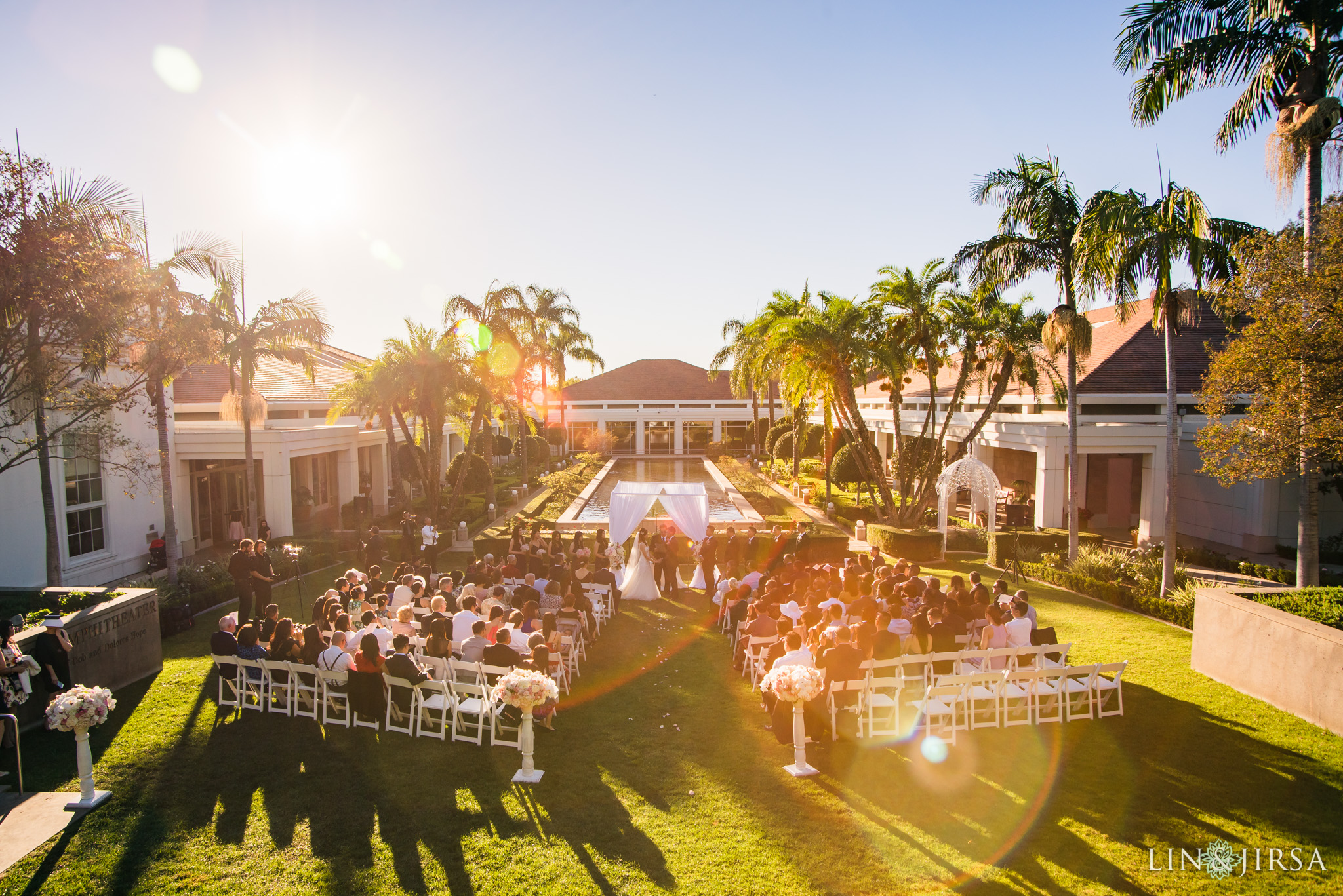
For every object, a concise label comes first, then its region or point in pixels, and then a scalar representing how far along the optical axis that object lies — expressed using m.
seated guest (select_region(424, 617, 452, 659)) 8.98
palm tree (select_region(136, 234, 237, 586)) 11.97
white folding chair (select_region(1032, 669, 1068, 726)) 8.38
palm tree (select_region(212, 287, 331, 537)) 17.42
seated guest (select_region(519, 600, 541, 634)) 9.81
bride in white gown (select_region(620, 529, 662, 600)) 15.31
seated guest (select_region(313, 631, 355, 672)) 8.88
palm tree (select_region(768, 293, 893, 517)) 20.69
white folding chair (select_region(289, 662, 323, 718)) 8.60
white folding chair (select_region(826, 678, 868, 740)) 8.00
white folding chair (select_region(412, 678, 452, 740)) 8.16
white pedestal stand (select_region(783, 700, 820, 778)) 7.30
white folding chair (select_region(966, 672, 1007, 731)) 8.27
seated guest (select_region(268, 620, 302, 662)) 9.26
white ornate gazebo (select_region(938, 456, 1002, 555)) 19.83
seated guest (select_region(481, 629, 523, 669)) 8.66
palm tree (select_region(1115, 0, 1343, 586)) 11.16
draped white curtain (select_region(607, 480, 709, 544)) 18.05
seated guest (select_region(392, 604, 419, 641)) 9.73
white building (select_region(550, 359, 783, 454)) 58.38
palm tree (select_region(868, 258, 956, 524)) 20.47
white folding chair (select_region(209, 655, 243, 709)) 9.02
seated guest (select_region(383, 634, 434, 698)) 8.30
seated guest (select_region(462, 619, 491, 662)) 9.22
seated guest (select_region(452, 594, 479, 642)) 9.73
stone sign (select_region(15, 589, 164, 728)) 8.67
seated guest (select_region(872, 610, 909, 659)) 9.07
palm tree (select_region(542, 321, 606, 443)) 40.56
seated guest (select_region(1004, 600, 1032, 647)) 9.48
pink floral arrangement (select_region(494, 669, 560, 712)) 6.92
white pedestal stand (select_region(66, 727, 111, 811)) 6.55
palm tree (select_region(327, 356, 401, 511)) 20.72
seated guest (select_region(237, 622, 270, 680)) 9.13
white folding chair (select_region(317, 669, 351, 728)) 8.66
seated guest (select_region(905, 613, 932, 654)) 9.55
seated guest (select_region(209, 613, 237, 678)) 9.04
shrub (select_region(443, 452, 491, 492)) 29.31
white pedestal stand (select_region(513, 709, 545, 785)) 7.25
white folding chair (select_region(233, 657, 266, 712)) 8.91
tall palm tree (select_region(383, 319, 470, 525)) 20.97
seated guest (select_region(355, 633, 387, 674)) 8.23
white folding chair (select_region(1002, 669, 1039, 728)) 8.29
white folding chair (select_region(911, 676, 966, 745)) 8.11
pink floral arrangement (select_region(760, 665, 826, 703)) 7.05
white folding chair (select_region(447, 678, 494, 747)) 8.04
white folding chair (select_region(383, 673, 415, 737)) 8.26
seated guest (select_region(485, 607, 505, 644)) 9.47
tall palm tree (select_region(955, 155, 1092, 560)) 15.92
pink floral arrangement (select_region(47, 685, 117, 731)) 6.36
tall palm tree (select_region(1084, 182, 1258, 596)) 13.19
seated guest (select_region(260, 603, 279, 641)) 9.84
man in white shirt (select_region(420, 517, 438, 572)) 16.47
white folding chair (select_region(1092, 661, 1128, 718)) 8.38
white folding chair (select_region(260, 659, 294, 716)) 8.80
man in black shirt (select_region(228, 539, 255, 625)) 12.60
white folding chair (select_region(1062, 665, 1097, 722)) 8.45
